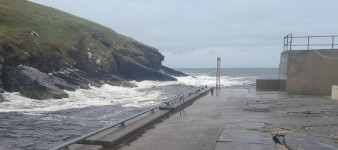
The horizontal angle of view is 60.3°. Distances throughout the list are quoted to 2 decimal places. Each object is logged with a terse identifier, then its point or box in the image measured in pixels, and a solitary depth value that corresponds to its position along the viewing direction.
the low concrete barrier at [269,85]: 20.39
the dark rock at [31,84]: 25.31
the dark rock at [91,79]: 34.86
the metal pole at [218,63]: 19.61
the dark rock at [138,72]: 55.39
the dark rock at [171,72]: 91.19
